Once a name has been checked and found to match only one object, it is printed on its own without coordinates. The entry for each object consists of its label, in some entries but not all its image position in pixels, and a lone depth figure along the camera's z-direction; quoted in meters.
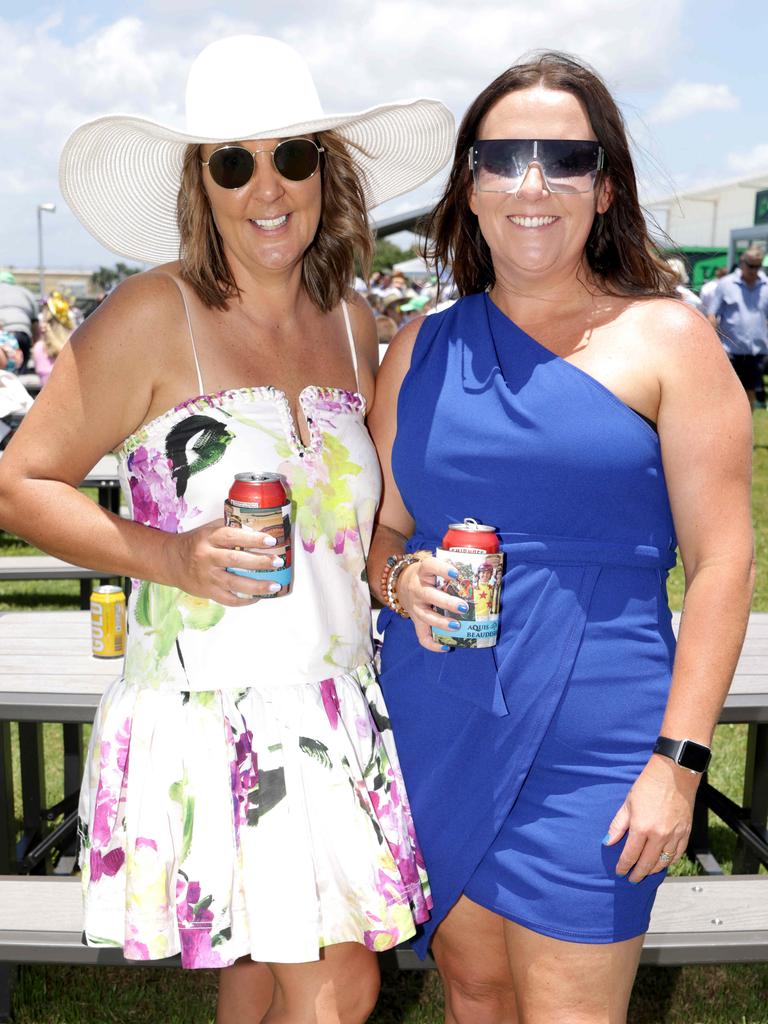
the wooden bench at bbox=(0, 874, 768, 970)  2.54
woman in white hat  1.83
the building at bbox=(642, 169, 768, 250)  26.33
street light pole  56.31
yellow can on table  3.25
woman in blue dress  1.76
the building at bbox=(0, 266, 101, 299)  81.93
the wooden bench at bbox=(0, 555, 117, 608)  5.38
